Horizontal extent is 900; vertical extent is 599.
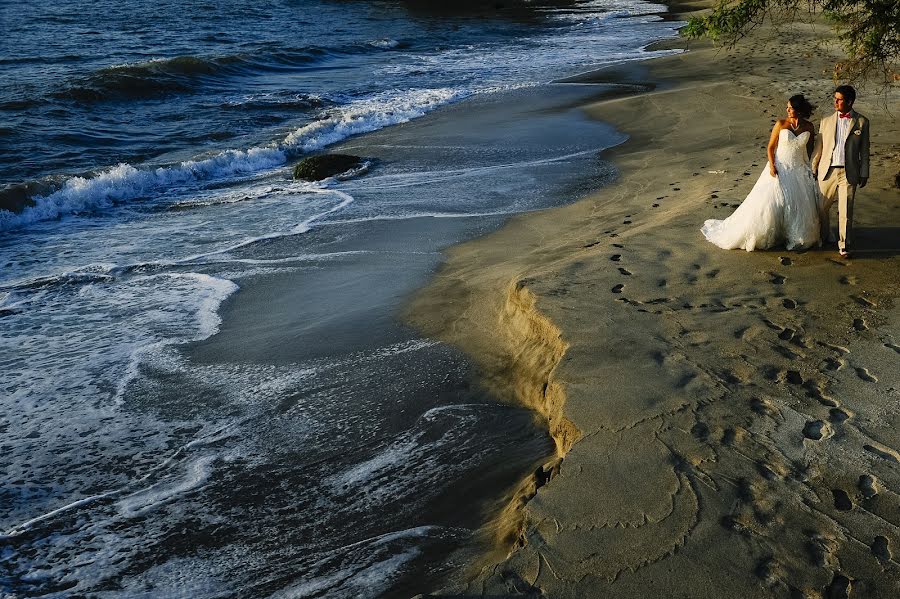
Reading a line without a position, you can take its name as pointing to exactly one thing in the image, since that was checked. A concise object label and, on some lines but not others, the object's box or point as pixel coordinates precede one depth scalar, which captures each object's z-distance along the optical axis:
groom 7.14
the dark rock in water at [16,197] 12.02
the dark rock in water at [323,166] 13.47
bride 7.40
